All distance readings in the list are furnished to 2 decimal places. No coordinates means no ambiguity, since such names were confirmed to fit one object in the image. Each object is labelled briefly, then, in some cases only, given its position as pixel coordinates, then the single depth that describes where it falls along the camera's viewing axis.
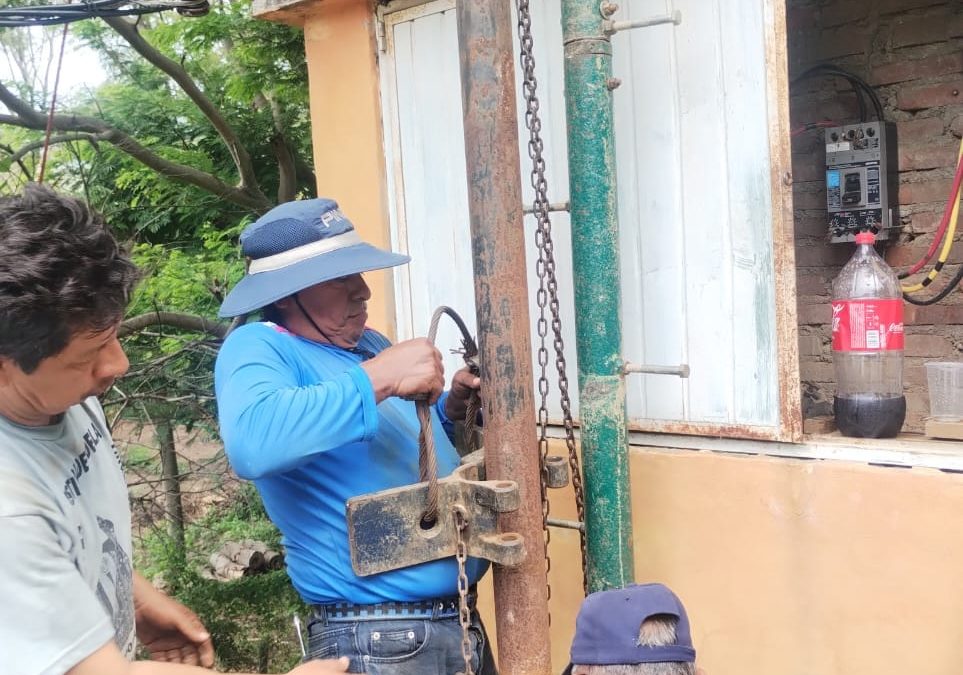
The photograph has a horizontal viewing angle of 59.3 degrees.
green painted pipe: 2.35
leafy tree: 5.51
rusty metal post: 2.01
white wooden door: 2.61
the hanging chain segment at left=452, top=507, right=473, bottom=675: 1.92
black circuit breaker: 3.41
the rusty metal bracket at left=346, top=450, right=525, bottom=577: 1.96
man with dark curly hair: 1.31
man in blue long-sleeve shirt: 1.90
